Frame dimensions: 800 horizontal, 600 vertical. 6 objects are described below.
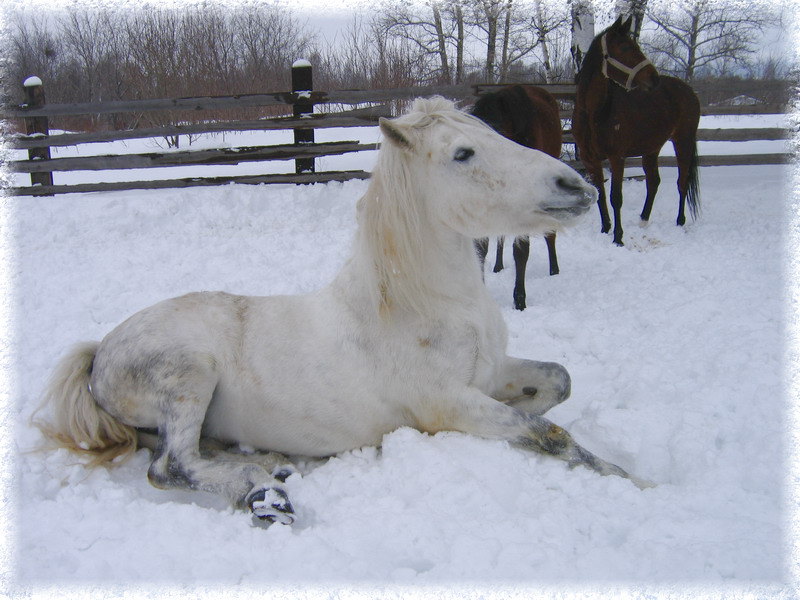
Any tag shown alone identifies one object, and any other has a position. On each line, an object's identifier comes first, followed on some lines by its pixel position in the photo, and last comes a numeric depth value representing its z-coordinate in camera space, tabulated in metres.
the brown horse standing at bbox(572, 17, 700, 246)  7.11
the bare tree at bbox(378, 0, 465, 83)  9.80
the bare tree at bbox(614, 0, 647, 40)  8.37
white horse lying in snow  2.49
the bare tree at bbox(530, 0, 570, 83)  9.64
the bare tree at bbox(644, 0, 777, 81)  7.97
